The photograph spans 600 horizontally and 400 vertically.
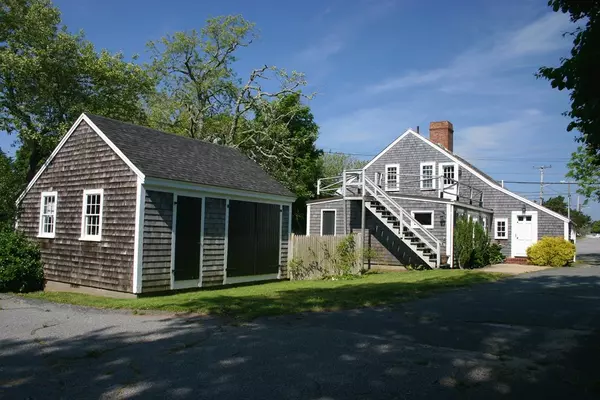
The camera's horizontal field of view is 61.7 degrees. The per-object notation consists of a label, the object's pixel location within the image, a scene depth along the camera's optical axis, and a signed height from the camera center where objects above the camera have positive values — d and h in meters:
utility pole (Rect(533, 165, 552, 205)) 59.57 +6.22
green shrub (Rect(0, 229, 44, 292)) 14.61 -1.17
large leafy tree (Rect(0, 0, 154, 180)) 24.00 +7.31
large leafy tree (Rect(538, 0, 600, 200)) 5.38 +1.84
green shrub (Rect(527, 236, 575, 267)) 24.98 -0.78
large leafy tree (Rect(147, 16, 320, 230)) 34.50 +8.62
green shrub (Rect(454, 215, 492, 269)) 22.34 -0.40
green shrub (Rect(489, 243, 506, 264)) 25.66 -0.96
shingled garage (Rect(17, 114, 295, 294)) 13.82 +0.42
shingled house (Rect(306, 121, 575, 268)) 22.77 +1.31
